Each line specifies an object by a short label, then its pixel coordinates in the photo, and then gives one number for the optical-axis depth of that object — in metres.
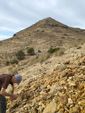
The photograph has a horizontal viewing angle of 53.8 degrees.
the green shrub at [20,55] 19.01
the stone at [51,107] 2.17
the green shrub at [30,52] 20.87
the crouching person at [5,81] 2.12
